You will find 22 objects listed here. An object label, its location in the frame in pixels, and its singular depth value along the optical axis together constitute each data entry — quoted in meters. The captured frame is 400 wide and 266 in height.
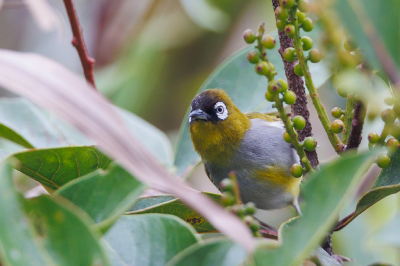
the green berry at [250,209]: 2.03
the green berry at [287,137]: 2.51
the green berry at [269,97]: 2.37
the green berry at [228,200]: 1.89
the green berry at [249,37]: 2.37
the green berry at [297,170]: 2.51
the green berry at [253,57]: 2.31
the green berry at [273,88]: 2.28
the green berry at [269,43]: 2.34
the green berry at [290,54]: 2.50
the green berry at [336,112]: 2.51
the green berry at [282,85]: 2.38
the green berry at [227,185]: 1.84
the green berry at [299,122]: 2.51
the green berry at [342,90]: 2.50
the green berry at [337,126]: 2.50
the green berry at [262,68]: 2.22
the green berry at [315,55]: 2.49
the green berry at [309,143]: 2.51
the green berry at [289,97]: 2.49
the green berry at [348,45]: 2.30
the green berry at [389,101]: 2.15
